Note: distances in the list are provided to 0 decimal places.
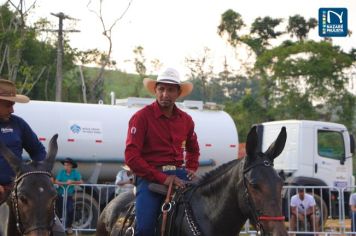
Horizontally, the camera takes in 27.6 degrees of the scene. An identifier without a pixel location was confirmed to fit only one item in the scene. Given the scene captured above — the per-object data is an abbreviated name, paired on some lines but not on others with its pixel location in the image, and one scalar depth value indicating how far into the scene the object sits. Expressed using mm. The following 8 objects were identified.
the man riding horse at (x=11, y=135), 6688
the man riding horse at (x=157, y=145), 7000
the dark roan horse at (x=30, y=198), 5742
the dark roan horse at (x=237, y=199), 6051
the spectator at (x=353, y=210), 16764
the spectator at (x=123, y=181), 17906
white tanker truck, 19703
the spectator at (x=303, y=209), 17219
